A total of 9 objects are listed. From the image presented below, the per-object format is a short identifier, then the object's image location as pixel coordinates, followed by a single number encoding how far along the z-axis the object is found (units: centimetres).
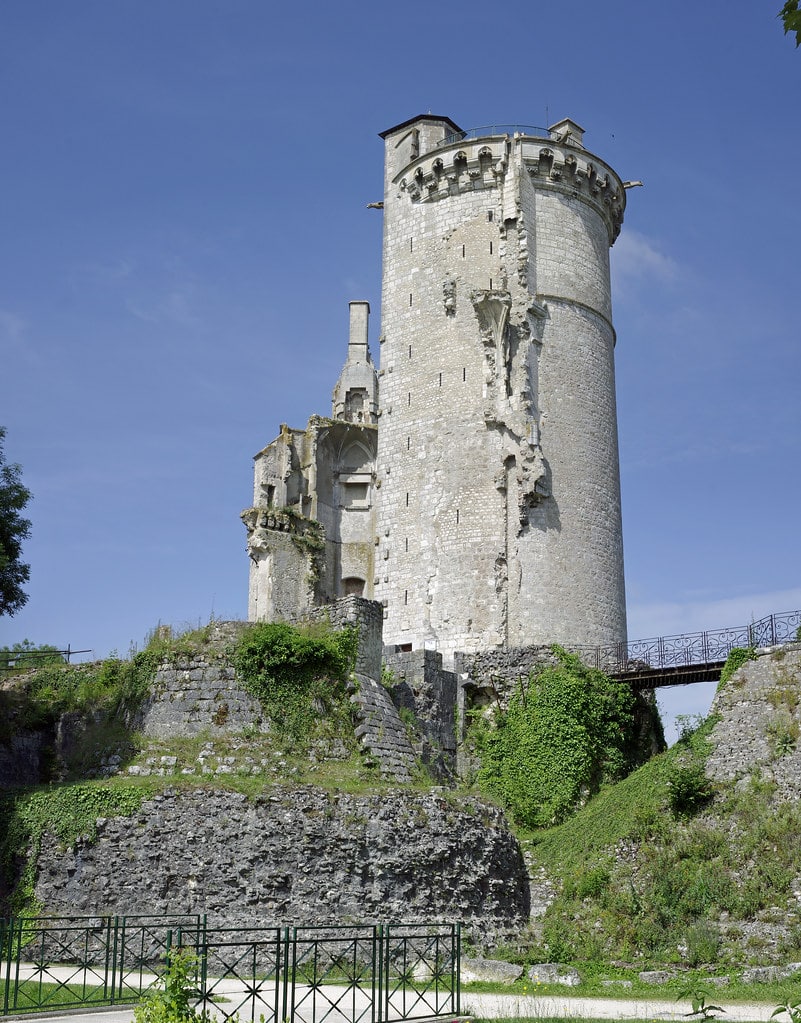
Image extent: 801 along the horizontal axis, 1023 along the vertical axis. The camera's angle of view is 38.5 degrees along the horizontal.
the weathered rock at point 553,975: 1706
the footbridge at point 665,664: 2539
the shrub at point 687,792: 2250
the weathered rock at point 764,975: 1647
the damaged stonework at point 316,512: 3656
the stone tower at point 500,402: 3177
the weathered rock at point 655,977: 1736
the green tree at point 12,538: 2534
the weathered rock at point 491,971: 1691
